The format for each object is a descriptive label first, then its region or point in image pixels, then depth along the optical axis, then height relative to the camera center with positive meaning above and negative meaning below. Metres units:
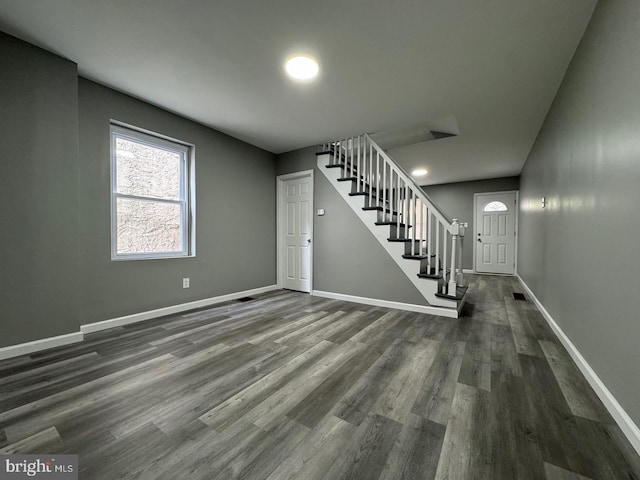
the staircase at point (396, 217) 3.19 +0.27
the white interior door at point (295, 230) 4.39 +0.10
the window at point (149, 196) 2.78 +0.45
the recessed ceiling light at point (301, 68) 2.20 +1.50
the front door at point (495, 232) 6.19 +0.13
